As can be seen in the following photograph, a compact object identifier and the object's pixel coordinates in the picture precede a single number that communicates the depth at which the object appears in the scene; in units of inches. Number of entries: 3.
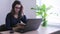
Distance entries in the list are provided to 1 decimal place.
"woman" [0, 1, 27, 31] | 62.7
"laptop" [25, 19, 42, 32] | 49.0
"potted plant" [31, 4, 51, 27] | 81.3
